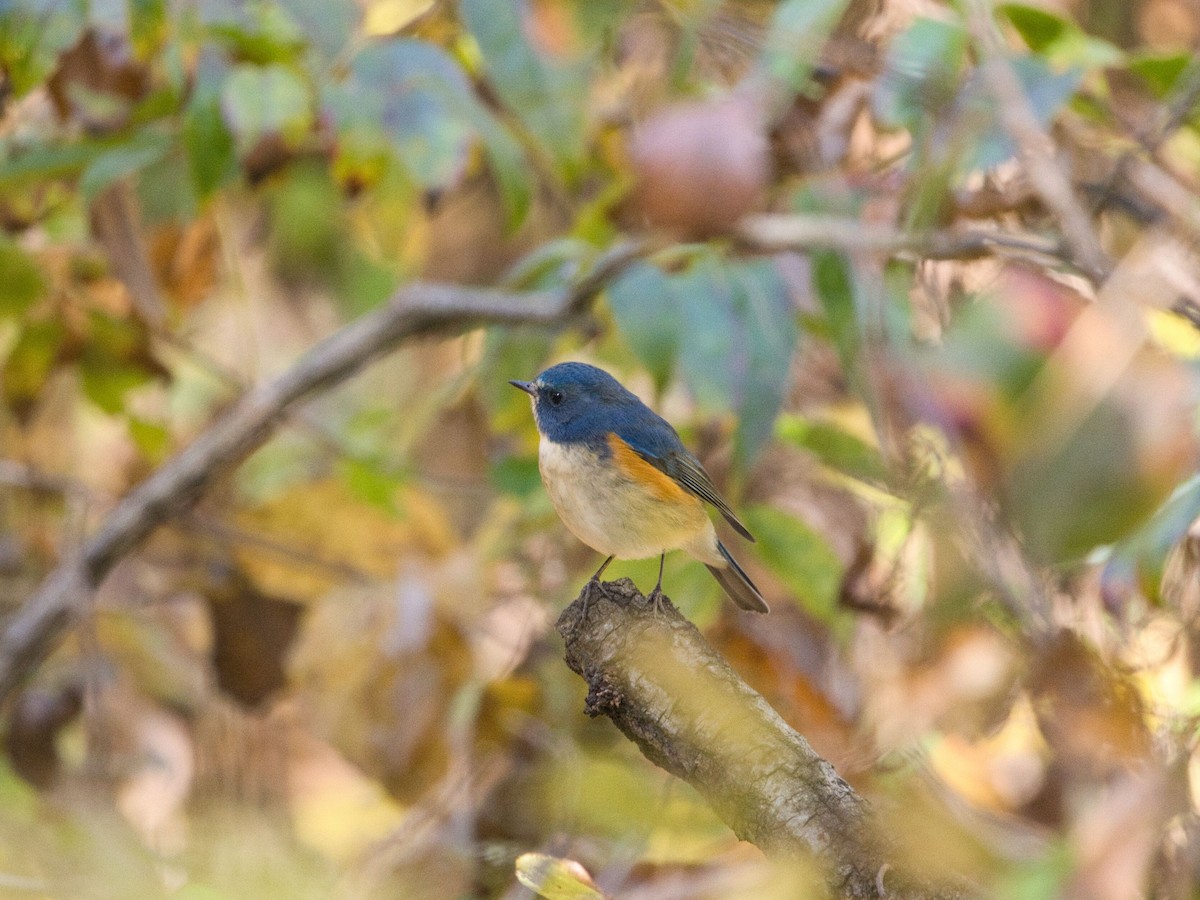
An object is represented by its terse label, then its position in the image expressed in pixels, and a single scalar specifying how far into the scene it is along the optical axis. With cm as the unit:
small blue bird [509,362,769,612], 638
